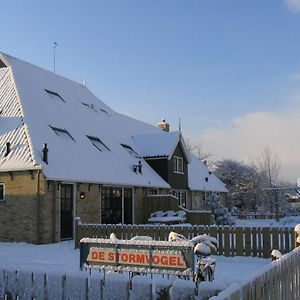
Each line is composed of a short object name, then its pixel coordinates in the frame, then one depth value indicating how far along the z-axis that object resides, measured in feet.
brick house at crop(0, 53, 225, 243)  66.08
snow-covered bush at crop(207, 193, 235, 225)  89.88
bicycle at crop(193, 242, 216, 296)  26.96
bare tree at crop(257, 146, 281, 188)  218.59
